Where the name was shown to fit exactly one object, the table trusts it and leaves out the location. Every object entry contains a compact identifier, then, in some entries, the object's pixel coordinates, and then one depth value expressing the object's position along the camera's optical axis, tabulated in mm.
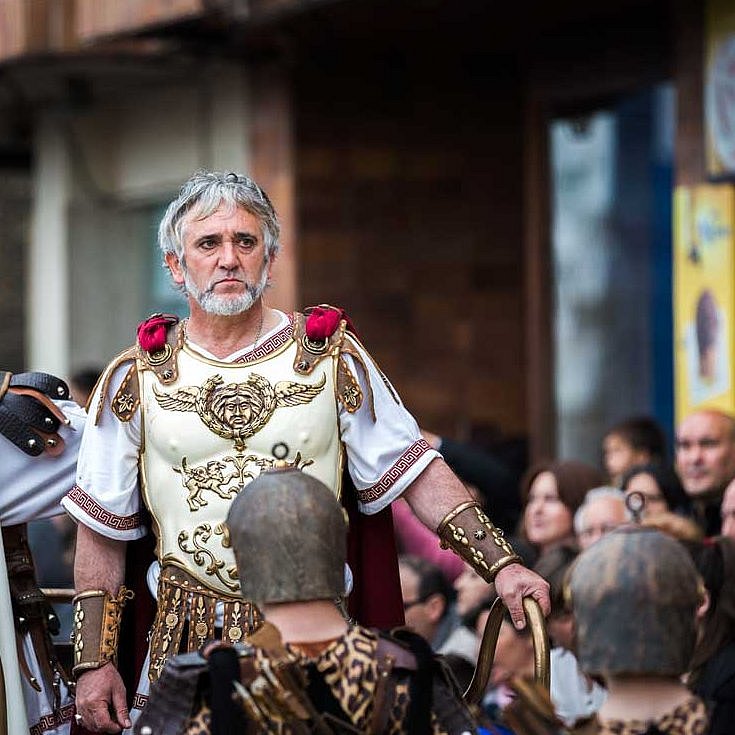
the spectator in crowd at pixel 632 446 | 13711
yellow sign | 14577
